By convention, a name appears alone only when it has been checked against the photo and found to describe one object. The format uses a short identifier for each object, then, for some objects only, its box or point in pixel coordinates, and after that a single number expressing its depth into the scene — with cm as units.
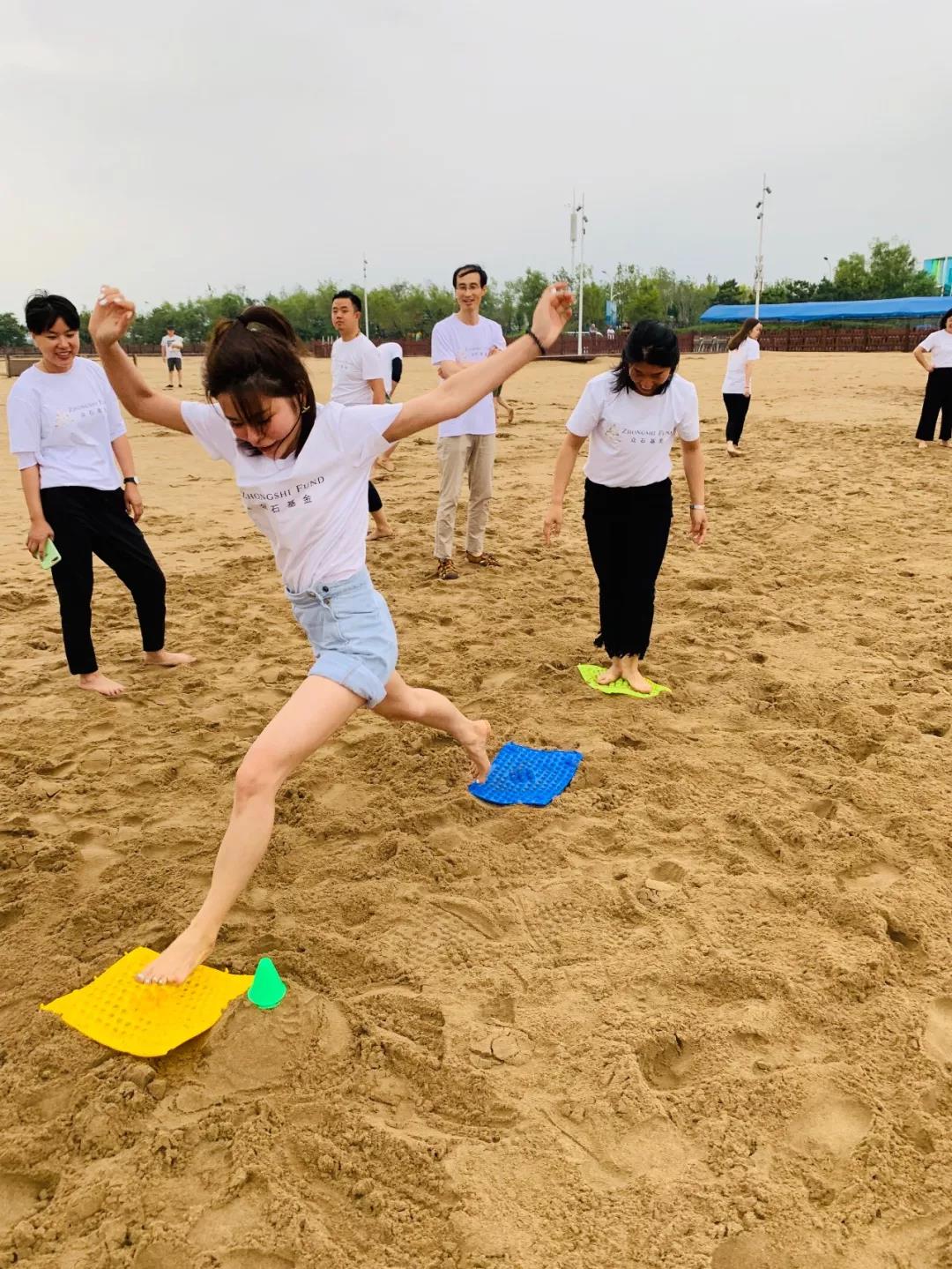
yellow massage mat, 229
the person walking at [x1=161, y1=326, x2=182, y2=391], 2273
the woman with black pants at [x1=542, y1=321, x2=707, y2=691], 408
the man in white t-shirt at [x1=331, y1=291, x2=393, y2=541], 691
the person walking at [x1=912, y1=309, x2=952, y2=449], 1106
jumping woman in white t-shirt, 238
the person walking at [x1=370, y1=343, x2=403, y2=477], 771
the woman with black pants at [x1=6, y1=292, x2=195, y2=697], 414
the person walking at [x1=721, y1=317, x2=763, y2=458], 1093
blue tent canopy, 5988
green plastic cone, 243
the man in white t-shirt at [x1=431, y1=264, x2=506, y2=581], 618
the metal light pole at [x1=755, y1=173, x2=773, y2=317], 4859
